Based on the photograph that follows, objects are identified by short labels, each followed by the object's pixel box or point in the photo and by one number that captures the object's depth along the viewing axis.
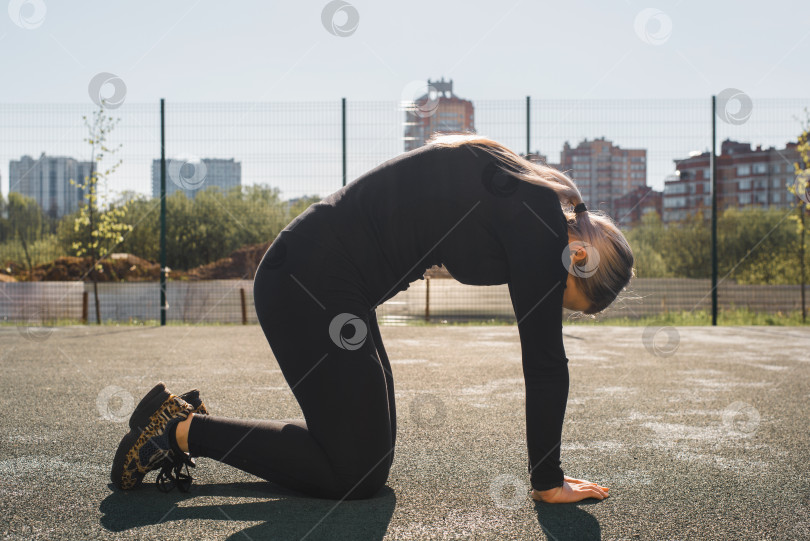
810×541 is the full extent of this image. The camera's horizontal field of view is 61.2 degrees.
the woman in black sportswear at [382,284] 2.05
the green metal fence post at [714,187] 9.60
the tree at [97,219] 10.05
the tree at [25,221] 11.03
